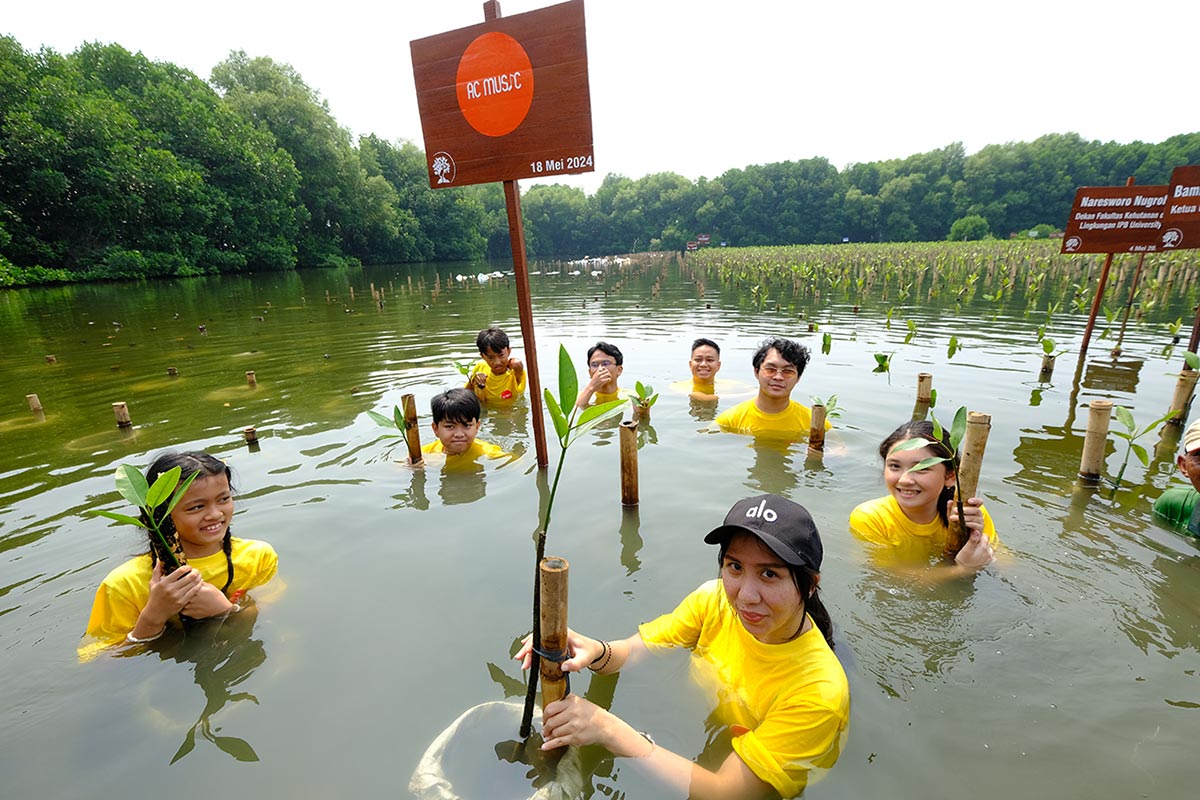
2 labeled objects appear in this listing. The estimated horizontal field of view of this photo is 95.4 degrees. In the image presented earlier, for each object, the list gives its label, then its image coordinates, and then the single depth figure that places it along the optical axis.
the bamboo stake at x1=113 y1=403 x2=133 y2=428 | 6.69
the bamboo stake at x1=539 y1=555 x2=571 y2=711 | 1.84
